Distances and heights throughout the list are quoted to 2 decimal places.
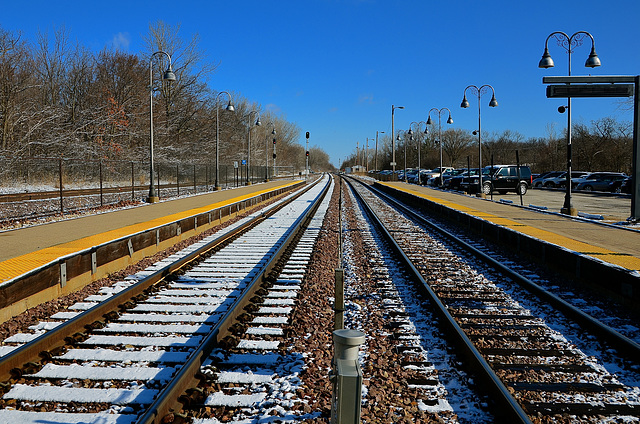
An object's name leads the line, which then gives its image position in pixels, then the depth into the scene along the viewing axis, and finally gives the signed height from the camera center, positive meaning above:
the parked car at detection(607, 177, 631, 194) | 34.96 -0.34
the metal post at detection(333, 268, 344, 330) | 4.86 -1.11
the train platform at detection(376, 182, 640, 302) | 8.73 -1.45
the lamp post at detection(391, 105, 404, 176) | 67.44 +9.62
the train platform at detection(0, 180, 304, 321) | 8.07 -1.28
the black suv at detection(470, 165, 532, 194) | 36.94 +0.14
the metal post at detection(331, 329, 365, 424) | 3.20 -1.24
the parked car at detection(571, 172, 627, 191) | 40.85 +0.11
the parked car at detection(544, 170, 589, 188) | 47.28 +0.14
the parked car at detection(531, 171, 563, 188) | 49.83 +0.28
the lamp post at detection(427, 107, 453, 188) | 45.87 +5.68
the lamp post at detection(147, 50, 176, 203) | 25.11 +0.04
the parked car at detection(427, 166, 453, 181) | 60.95 +1.28
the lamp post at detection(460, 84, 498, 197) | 33.50 +5.37
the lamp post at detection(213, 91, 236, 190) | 36.61 +5.29
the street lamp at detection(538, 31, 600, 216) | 19.91 +2.71
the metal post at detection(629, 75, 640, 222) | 16.22 +1.02
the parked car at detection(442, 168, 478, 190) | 41.49 +0.02
